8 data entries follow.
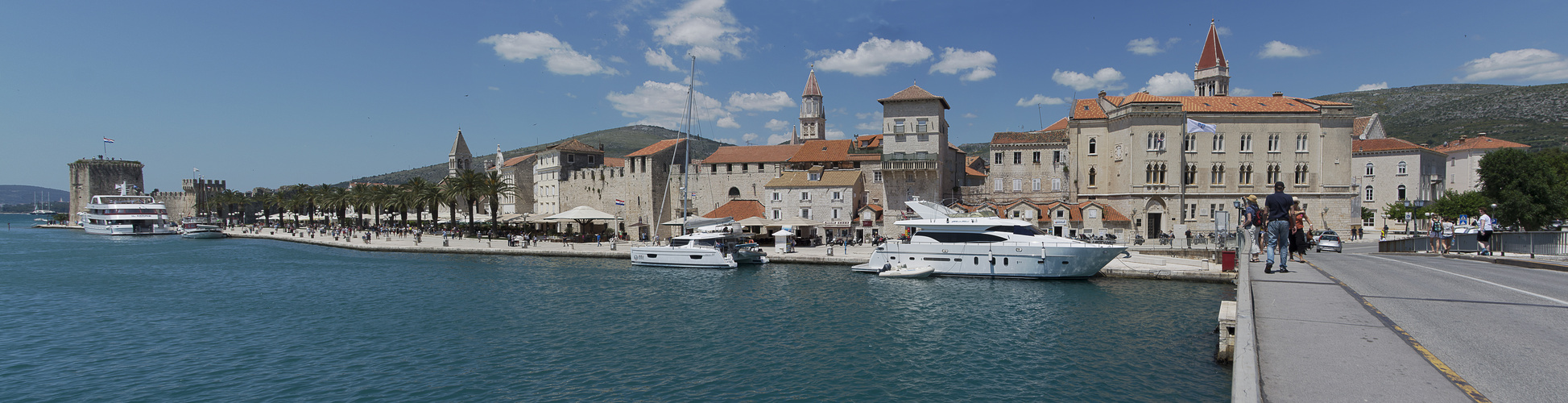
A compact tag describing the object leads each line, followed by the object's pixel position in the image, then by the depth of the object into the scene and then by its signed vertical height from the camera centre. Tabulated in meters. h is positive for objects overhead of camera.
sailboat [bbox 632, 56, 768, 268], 36.31 -2.83
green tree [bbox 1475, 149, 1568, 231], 41.53 +0.31
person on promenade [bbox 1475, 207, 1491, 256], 18.36 -1.05
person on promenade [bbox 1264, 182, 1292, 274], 12.47 -0.55
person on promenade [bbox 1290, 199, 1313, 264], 14.19 -0.79
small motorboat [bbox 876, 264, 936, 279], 31.86 -3.54
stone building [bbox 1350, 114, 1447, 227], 54.03 +2.01
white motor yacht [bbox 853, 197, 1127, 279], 30.09 -2.46
